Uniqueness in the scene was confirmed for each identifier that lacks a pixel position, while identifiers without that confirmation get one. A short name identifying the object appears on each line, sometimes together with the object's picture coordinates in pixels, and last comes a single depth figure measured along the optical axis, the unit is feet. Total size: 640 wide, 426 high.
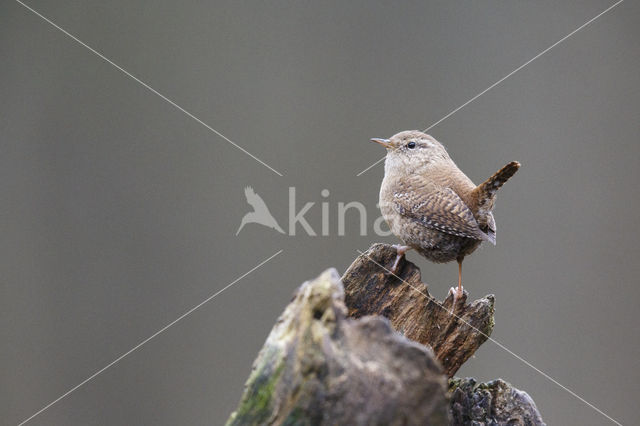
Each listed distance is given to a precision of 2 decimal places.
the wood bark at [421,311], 16.42
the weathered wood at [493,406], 14.44
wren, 19.11
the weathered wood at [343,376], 9.41
